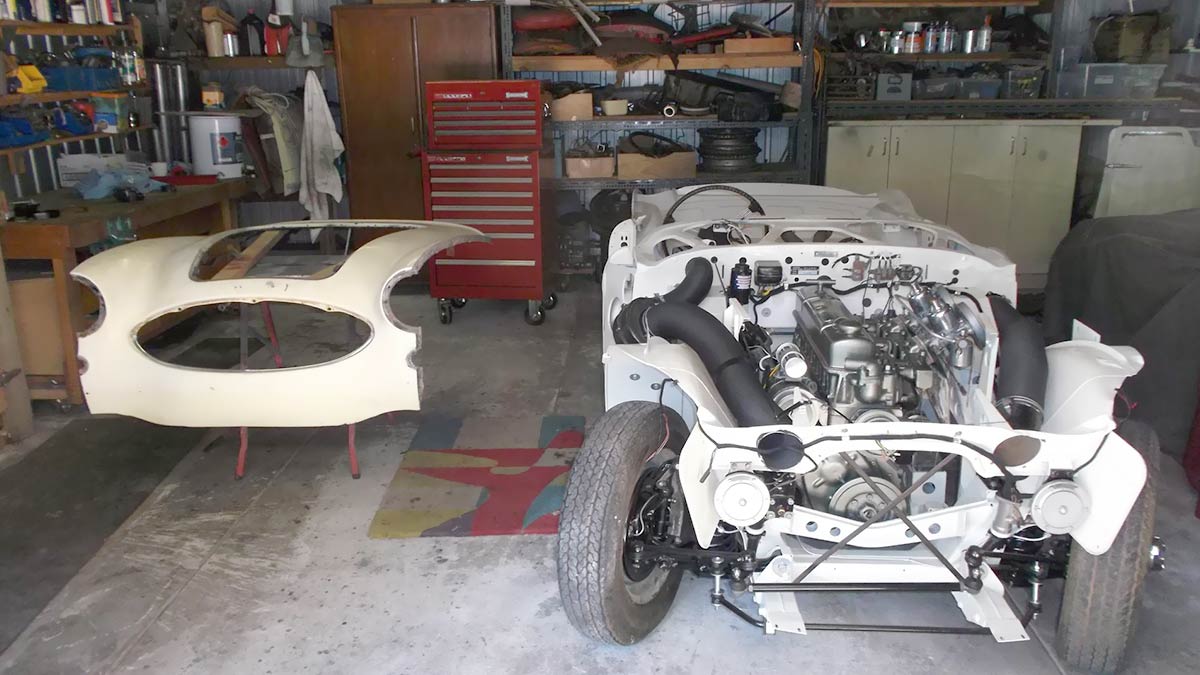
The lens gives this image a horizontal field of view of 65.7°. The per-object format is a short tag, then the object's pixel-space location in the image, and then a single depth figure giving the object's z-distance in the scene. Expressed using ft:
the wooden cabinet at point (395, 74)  19.04
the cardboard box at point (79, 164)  16.38
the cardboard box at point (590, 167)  19.39
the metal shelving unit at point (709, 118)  18.67
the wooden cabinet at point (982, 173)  19.08
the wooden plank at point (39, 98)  14.24
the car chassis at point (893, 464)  6.43
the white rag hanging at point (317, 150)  19.70
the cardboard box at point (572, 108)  19.10
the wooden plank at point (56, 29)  14.70
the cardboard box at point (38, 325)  12.63
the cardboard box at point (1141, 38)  19.69
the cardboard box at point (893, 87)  19.54
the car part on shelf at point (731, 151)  19.74
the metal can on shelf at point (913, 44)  20.10
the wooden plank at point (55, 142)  14.51
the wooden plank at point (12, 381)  11.99
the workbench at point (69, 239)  12.47
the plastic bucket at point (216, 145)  18.04
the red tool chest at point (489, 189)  16.63
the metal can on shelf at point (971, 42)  20.18
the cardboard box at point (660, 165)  19.07
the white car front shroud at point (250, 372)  9.92
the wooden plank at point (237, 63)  20.10
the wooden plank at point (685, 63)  18.61
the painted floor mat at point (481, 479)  9.86
